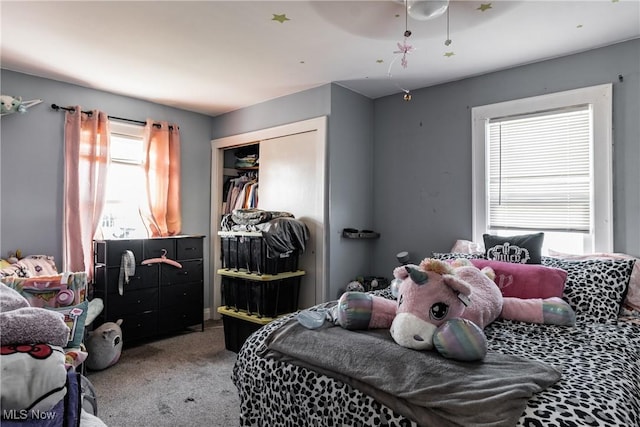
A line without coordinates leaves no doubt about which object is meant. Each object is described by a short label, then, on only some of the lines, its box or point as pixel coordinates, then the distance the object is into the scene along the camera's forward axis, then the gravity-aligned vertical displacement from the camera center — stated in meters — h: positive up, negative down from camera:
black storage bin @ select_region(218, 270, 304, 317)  3.10 -0.70
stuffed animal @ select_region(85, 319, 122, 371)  2.79 -1.05
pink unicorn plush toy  1.35 -0.44
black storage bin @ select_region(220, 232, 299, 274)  3.11 -0.37
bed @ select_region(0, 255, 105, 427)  0.81 -0.38
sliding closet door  3.32 +0.31
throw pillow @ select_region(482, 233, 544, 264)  2.36 -0.22
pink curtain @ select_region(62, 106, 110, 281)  3.22 +0.32
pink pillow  2.04 -0.37
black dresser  3.22 -0.67
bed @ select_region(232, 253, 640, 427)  1.08 -0.58
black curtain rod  3.19 +0.99
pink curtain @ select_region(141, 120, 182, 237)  3.80 +0.41
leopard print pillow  1.97 -0.40
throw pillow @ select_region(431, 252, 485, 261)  2.57 -0.29
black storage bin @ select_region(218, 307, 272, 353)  3.17 -1.02
